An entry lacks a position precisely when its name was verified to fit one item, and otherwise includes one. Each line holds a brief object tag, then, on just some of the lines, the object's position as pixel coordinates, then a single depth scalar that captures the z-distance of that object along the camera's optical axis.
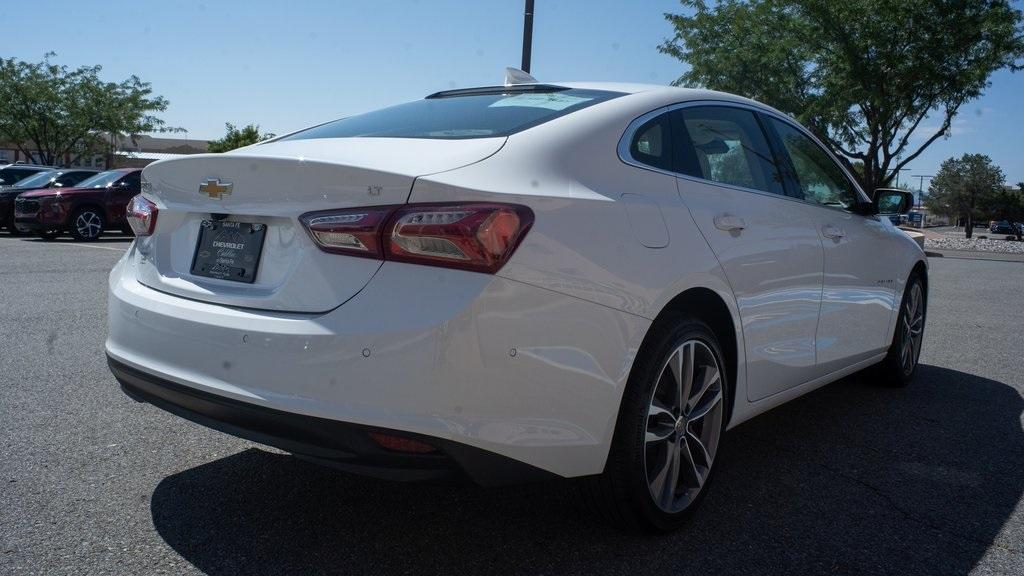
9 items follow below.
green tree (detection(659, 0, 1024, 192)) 24.45
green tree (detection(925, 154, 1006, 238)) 94.25
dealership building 54.53
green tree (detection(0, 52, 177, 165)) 43.66
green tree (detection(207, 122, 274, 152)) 59.38
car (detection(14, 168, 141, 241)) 17.48
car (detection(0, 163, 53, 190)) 22.06
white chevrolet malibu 2.42
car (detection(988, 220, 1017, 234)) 78.19
